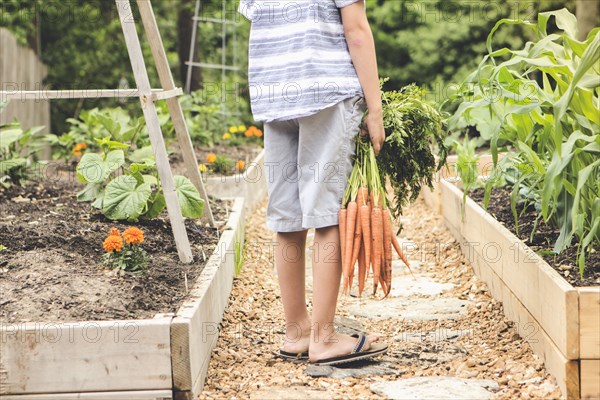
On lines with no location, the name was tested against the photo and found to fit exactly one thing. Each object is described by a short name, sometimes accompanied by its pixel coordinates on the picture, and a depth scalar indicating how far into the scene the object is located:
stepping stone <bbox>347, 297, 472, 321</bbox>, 7.08
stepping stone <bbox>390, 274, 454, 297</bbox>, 7.88
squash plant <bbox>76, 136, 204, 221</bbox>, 7.04
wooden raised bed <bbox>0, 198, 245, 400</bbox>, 4.78
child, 5.35
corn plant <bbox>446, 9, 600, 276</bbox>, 5.36
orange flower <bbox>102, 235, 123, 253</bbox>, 5.86
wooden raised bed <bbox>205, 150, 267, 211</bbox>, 10.47
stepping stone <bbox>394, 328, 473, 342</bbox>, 6.35
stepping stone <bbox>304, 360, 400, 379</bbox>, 5.48
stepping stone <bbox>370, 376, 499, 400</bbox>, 5.02
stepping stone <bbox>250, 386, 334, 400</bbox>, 5.03
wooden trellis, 6.16
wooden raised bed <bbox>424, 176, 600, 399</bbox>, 4.83
